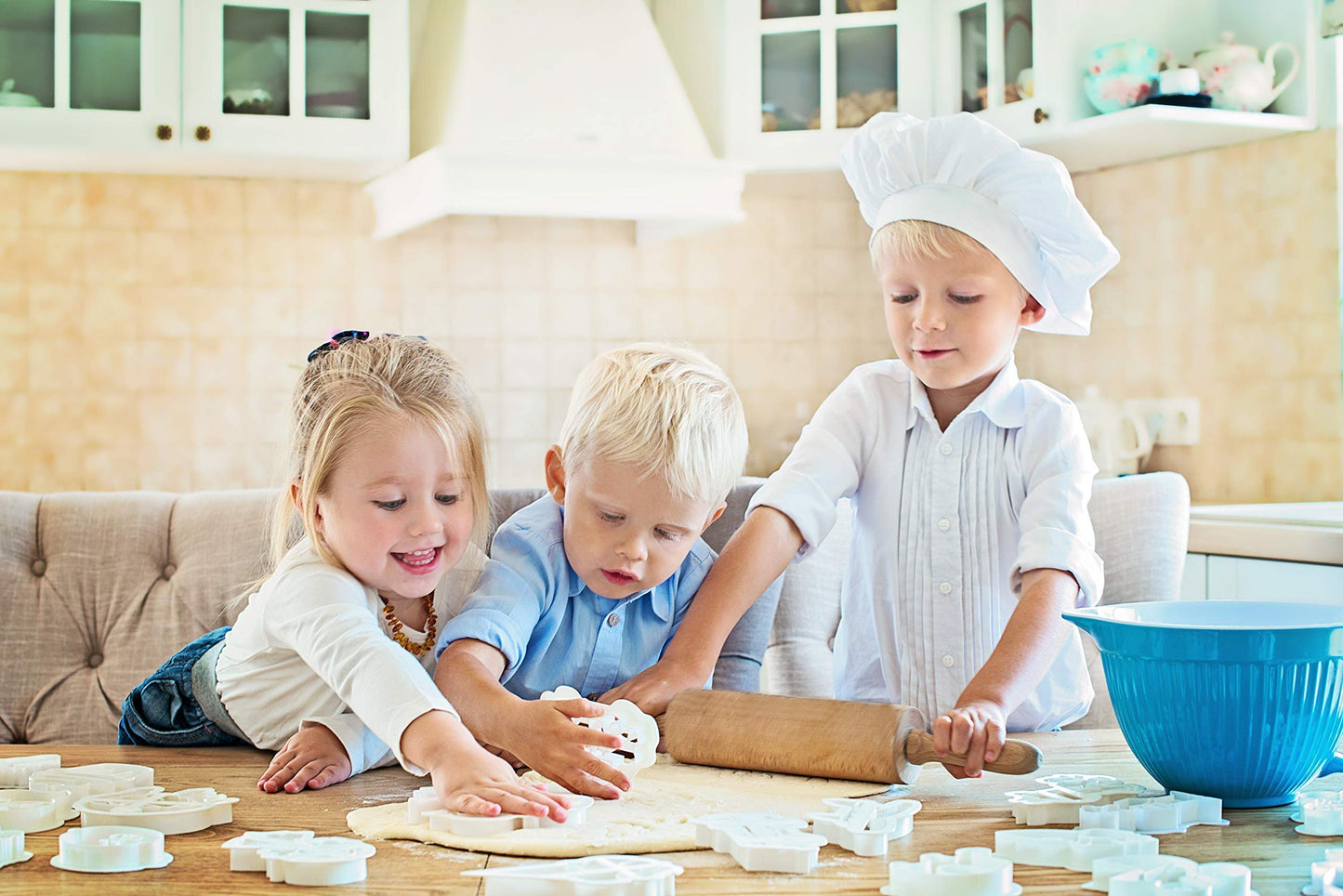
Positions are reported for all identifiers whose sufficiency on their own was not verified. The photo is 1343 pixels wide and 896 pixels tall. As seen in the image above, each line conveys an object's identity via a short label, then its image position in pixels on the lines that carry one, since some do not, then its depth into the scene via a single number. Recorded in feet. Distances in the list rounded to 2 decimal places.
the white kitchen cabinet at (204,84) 8.49
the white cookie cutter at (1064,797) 2.53
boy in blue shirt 3.67
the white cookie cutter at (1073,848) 2.25
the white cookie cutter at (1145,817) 2.46
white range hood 8.46
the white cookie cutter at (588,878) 2.02
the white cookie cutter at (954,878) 2.06
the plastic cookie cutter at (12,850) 2.28
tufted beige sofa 5.08
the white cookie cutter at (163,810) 2.48
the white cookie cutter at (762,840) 2.23
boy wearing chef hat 3.95
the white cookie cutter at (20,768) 3.08
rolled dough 2.38
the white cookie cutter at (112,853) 2.24
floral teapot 8.24
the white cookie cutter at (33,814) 2.51
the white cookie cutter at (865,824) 2.34
